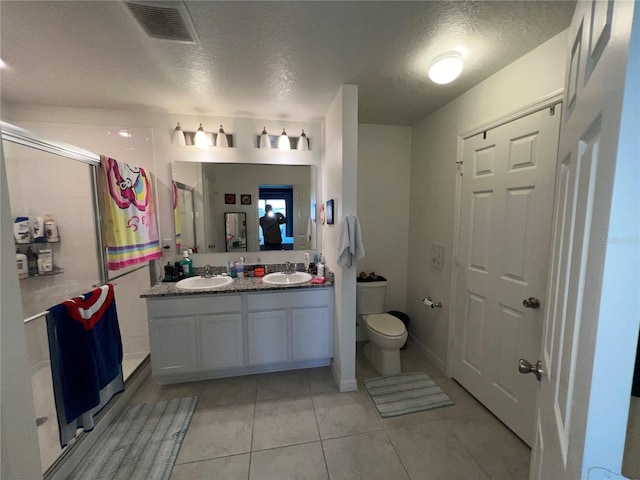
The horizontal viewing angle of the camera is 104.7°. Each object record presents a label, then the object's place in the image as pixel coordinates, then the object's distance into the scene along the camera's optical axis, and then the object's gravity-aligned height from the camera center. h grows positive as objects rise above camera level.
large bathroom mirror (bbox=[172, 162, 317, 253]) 2.43 +0.19
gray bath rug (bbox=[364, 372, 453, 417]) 1.84 -1.41
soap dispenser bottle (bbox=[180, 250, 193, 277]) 2.38 -0.46
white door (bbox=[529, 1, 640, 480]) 0.34 -0.07
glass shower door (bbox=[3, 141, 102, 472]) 1.93 -0.12
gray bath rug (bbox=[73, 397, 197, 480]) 1.40 -1.43
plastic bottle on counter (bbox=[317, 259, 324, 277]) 2.34 -0.49
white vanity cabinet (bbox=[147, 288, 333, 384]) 2.02 -0.98
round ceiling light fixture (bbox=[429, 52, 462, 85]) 1.48 +0.92
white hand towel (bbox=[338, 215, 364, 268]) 1.89 -0.18
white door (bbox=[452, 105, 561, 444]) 1.45 -0.26
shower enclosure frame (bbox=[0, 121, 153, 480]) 1.32 -0.43
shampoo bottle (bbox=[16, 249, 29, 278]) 1.83 -0.35
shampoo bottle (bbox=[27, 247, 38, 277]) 1.90 -0.34
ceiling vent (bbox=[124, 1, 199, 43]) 1.12 +0.97
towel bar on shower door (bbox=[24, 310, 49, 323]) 1.29 -0.52
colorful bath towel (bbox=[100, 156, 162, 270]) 1.88 +0.03
